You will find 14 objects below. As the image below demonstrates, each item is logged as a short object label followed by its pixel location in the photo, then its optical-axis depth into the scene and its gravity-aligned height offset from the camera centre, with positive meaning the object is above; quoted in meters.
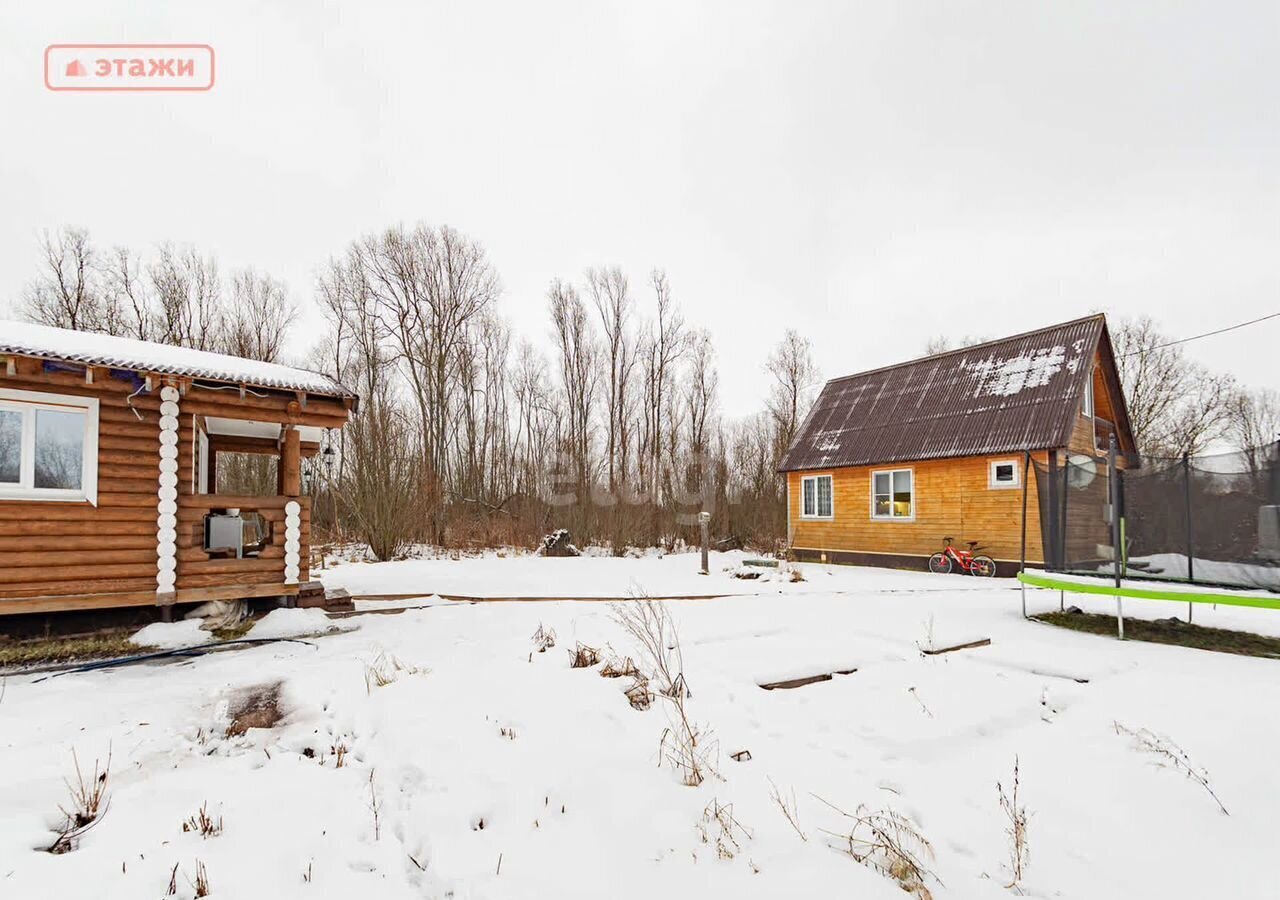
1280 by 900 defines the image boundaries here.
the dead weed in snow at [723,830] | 2.38 -1.54
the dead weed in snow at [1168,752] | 2.90 -1.55
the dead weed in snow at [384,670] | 4.50 -1.56
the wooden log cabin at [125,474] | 5.79 +0.18
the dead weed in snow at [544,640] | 5.62 -1.58
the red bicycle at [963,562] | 12.60 -1.88
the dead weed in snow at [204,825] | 2.47 -1.47
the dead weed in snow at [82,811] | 2.40 -1.46
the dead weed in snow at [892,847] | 2.21 -1.54
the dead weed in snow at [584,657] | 4.95 -1.54
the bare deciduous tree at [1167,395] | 23.62 +3.47
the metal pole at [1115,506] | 6.52 -0.34
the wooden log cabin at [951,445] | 12.71 +0.85
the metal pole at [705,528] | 13.29 -1.07
